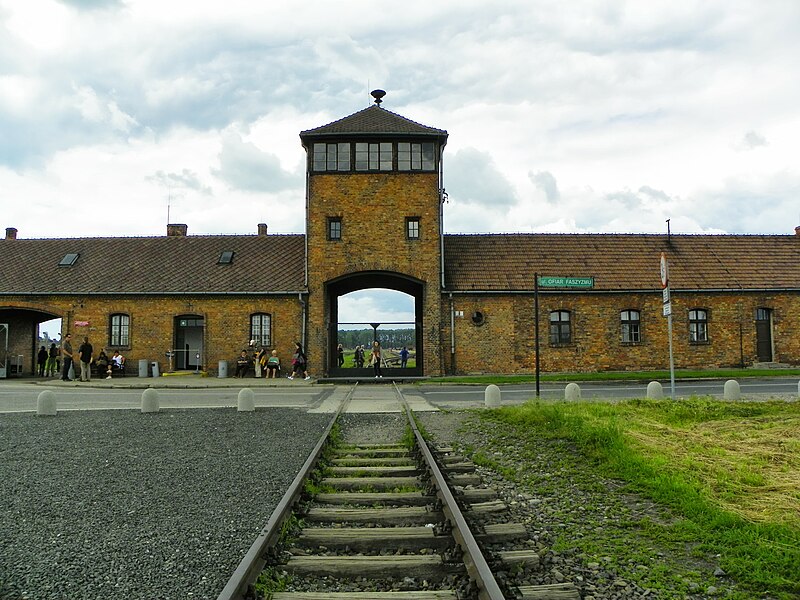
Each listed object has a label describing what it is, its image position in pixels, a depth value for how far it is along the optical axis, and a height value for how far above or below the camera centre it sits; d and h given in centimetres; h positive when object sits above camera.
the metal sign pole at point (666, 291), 1284 +91
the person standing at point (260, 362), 2572 -103
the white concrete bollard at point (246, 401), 1381 -145
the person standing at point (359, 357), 2841 -98
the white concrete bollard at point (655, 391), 1448 -142
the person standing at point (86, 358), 2480 -72
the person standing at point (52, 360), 2886 -95
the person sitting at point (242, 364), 2586 -111
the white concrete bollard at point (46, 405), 1330 -143
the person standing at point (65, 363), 2548 -94
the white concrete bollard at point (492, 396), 1482 -153
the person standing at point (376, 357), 2572 -88
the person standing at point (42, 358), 2889 -81
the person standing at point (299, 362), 2542 -103
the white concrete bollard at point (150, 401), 1378 -141
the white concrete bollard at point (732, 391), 1481 -147
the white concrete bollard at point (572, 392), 1433 -140
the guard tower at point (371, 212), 2592 +541
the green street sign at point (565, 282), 1463 +129
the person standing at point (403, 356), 2808 -93
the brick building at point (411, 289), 2597 +208
